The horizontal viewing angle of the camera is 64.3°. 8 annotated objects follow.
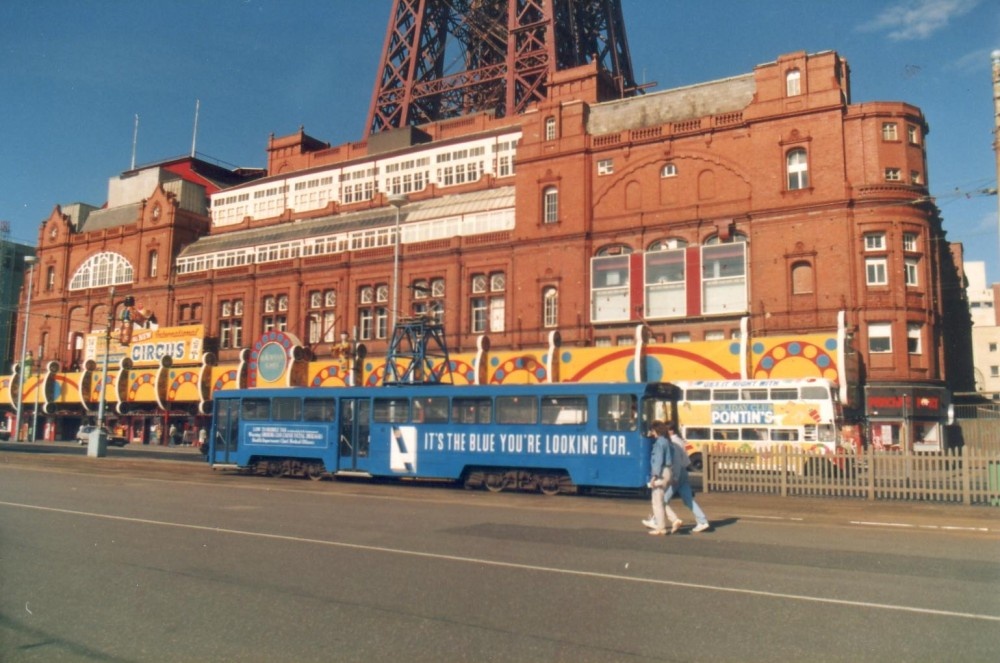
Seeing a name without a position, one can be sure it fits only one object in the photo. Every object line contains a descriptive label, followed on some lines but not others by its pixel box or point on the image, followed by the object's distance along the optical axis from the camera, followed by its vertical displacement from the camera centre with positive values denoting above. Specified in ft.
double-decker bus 91.50 +2.71
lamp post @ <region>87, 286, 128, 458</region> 114.11 -2.81
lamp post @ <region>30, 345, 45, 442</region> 181.78 +0.01
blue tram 64.75 -0.08
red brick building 118.42 +35.49
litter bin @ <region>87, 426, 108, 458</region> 114.11 -2.81
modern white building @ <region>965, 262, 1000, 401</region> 280.51 +40.66
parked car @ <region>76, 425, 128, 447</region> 165.89 -2.60
